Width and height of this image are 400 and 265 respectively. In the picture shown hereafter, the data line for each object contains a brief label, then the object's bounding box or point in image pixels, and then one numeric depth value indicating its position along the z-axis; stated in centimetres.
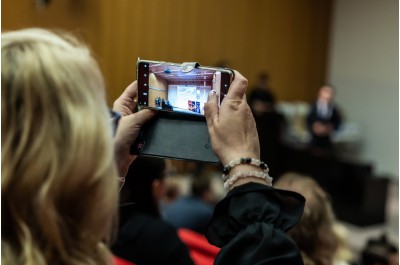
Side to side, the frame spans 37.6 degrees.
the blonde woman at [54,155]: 71
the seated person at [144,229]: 184
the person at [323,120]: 747
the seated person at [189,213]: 301
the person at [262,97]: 746
